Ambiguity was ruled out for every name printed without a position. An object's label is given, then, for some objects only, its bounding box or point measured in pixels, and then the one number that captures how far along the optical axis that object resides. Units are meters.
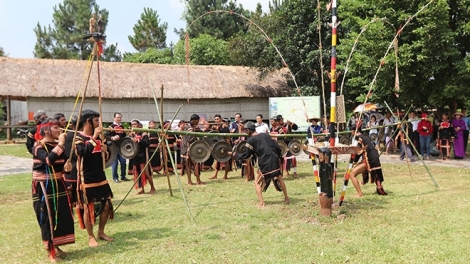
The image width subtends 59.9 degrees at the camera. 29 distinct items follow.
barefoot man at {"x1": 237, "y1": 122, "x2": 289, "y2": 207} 8.51
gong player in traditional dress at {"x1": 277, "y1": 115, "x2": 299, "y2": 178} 12.31
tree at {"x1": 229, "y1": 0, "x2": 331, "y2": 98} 22.97
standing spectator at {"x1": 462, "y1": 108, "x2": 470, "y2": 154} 15.88
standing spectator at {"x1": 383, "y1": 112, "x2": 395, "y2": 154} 17.83
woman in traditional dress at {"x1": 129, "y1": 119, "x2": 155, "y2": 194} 9.95
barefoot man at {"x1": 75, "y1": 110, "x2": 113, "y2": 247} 6.14
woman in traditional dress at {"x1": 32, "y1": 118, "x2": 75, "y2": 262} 5.51
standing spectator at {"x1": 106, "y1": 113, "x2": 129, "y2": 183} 9.26
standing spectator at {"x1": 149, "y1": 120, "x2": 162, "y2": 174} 11.29
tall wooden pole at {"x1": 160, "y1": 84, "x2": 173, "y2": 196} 8.27
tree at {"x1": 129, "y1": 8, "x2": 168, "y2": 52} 48.81
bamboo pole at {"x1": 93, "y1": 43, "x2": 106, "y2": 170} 6.00
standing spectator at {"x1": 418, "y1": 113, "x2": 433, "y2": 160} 15.60
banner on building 22.89
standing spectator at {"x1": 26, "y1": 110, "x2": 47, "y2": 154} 6.06
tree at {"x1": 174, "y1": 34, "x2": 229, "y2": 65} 33.95
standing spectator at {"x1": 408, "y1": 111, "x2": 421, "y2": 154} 16.48
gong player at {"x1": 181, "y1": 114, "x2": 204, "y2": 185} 11.32
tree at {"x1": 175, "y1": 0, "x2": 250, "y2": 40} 43.58
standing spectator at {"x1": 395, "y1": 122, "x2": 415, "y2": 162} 16.02
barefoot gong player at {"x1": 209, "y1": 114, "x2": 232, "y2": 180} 12.62
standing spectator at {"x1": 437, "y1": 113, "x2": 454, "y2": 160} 15.77
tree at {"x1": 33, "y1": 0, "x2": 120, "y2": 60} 41.50
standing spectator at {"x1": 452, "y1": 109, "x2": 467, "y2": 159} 15.75
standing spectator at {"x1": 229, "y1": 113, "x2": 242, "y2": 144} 13.54
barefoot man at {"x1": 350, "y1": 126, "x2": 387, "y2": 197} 9.11
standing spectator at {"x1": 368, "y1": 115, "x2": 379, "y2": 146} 17.25
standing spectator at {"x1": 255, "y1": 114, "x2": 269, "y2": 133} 8.97
